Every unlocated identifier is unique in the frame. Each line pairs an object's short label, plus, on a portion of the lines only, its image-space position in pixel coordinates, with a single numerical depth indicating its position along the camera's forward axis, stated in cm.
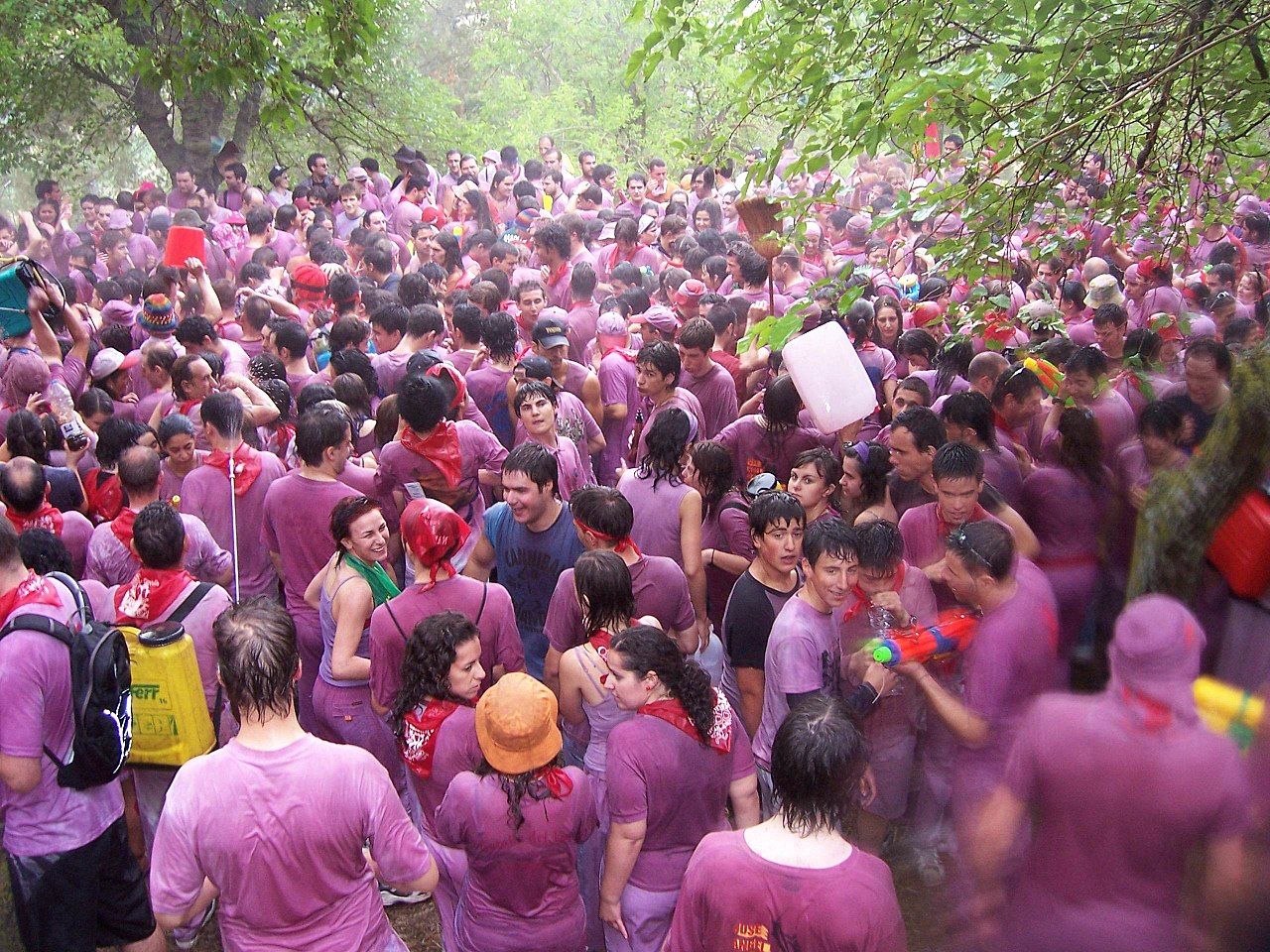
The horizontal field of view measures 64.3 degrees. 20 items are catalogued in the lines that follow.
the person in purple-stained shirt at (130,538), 433
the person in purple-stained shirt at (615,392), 645
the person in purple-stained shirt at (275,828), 259
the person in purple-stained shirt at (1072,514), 427
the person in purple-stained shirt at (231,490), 476
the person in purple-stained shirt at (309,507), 439
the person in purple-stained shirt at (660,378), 548
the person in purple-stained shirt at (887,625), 368
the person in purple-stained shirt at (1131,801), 234
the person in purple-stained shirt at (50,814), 315
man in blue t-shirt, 414
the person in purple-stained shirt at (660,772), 297
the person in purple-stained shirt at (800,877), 229
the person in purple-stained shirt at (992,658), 325
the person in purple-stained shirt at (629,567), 377
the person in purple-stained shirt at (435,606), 362
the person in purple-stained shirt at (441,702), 317
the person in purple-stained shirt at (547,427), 492
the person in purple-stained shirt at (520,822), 281
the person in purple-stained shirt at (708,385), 608
